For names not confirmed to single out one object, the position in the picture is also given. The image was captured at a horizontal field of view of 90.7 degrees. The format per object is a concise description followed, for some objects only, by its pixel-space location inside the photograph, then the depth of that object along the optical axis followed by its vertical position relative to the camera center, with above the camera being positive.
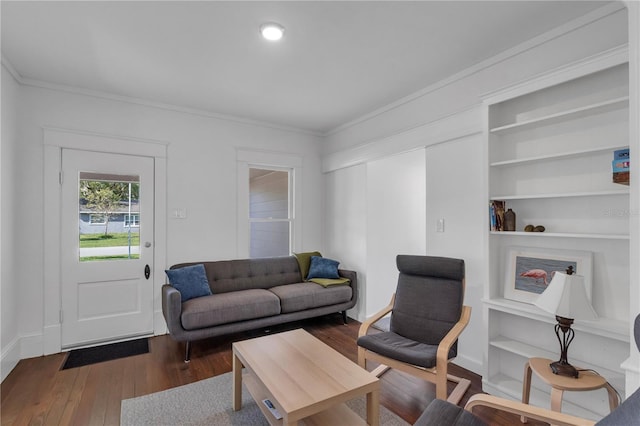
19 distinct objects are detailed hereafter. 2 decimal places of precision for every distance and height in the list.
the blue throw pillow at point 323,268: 4.05 -0.73
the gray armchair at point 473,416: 1.30 -0.88
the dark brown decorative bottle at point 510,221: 2.42 -0.07
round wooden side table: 1.71 -0.94
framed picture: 2.09 -0.40
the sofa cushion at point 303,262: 4.22 -0.68
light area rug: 2.03 -1.35
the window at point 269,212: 4.36 +0.00
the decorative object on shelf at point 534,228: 2.26 -0.12
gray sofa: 2.93 -0.92
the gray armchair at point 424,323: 2.15 -0.89
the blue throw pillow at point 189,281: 3.23 -0.72
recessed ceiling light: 2.17 +1.28
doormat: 2.90 -1.37
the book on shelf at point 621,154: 1.81 +0.34
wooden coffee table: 1.60 -0.95
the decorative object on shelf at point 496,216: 2.45 -0.03
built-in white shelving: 1.95 +0.06
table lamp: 1.80 -0.53
